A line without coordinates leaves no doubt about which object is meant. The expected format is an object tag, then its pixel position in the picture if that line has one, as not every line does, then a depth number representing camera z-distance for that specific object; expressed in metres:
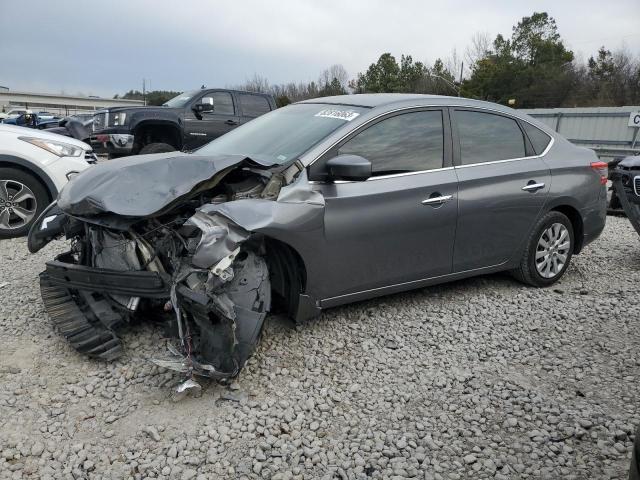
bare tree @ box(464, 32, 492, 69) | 53.83
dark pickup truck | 9.67
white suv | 5.78
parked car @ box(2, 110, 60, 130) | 18.84
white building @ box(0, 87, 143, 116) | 70.06
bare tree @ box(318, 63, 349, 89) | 64.83
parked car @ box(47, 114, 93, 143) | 10.93
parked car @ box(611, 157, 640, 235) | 5.33
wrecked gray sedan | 3.02
